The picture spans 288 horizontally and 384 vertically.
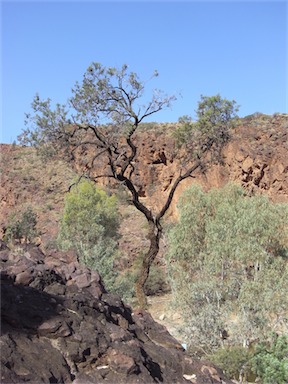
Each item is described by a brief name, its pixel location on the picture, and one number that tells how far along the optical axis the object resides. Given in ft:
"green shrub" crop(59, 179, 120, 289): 85.08
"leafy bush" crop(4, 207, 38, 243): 114.93
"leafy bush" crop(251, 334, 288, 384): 29.89
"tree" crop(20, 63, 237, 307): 49.14
